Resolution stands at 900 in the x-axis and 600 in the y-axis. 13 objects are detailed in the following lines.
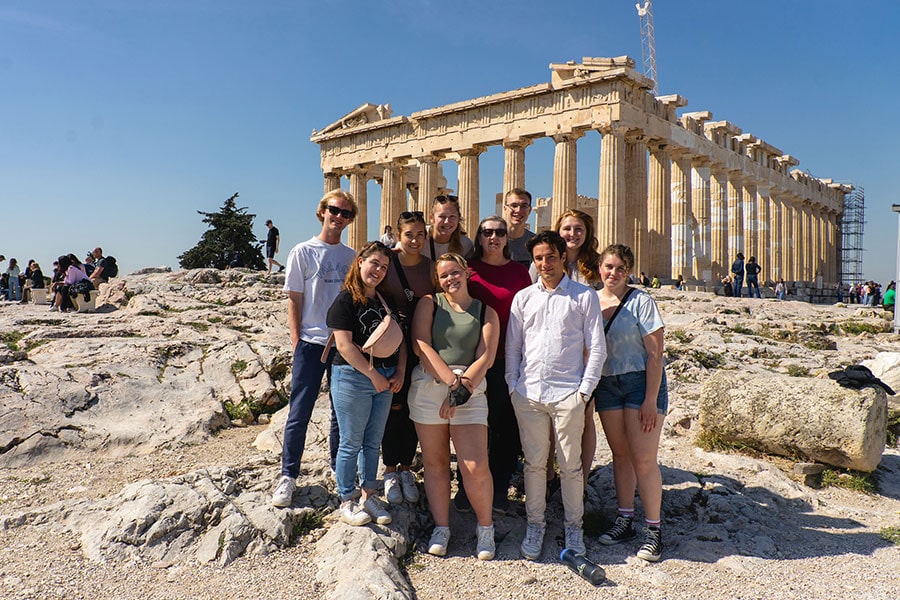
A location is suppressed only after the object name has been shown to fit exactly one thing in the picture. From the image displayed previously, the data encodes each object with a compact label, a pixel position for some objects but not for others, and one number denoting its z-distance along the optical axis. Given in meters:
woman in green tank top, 4.55
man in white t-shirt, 4.96
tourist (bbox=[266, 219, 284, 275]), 21.61
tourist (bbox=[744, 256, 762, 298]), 28.05
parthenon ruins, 23.84
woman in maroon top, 4.93
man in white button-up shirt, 4.50
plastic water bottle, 4.24
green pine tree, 41.38
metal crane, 70.25
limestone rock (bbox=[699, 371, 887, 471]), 6.32
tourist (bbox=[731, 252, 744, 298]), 27.30
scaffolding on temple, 48.03
